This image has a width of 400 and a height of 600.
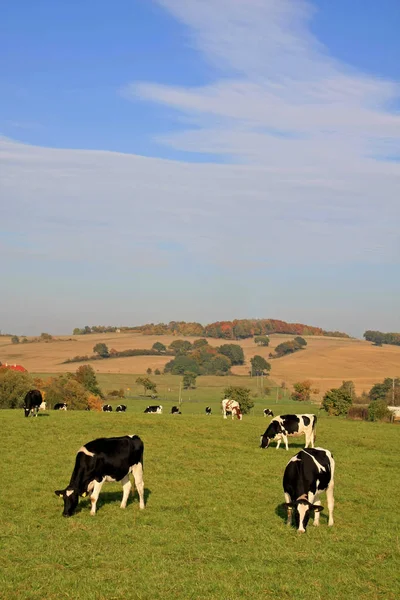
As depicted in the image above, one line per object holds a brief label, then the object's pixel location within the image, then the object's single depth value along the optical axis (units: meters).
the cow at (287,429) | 29.16
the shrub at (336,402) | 75.62
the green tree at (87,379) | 94.59
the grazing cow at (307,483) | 15.12
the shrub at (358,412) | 71.93
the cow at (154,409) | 61.75
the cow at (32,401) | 36.22
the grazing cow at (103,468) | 16.45
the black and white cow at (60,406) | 50.12
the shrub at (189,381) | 145.25
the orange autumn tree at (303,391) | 126.44
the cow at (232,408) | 41.28
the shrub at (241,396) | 85.12
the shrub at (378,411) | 58.07
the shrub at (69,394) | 70.56
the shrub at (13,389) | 62.00
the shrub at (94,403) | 80.98
